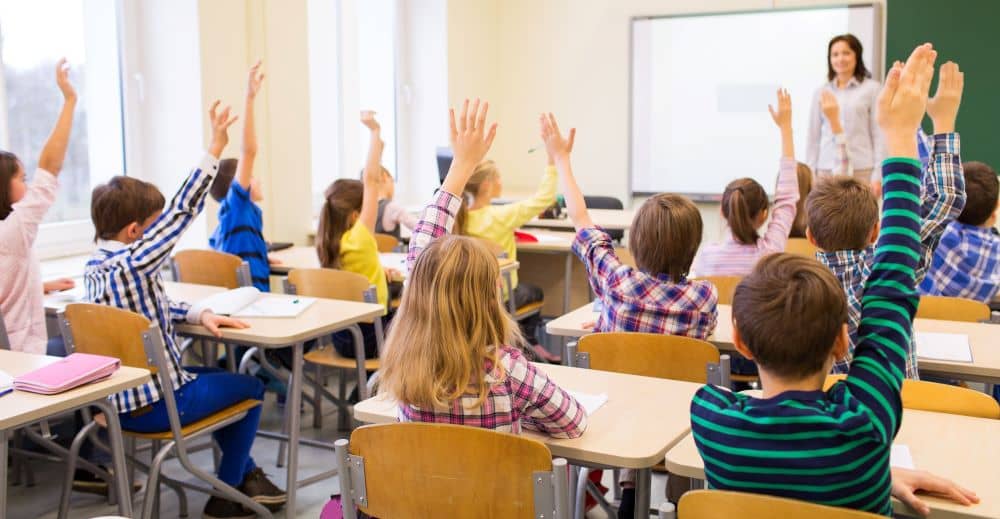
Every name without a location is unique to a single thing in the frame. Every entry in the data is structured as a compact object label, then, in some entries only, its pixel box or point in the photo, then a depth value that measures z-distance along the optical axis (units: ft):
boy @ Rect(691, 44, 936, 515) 4.63
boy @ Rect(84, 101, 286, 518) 9.26
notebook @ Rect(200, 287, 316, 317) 10.12
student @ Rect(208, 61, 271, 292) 13.17
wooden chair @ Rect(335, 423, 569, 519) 5.26
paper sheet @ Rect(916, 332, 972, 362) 8.30
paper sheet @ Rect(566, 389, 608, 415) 6.70
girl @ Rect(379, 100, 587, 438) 5.83
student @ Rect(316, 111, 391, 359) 12.75
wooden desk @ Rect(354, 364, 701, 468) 5.89
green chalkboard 20.30
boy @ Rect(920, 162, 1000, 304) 11.37
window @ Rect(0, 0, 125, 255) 13.85
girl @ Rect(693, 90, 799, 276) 11.32
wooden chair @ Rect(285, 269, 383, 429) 11.66
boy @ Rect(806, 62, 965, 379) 8.23
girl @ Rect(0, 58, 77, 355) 10.18
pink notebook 7.09
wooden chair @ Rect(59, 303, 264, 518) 8.69
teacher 17.94
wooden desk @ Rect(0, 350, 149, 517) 6.72
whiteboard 21.80
